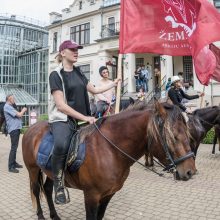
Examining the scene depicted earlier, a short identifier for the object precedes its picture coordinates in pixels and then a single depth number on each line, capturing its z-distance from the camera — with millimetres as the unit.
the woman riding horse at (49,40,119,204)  3614
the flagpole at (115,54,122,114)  4616
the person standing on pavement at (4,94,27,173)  9227
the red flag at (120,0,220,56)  5996
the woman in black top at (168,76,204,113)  7789
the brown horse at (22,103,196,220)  3068
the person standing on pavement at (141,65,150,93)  21319
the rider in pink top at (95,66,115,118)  7125
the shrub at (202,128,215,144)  15281
